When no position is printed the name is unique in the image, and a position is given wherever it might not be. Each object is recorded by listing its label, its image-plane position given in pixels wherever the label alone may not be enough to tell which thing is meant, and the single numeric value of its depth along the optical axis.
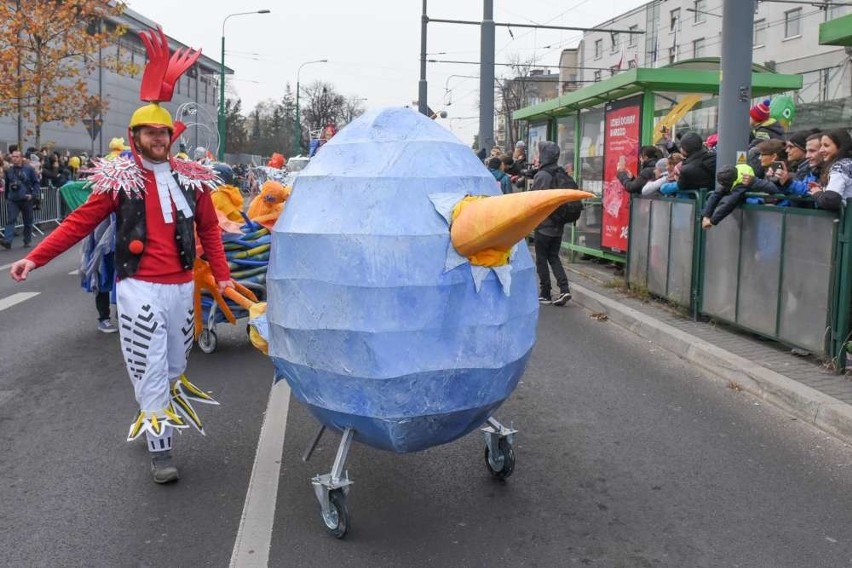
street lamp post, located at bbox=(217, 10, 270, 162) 36.60
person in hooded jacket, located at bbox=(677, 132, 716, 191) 8.77
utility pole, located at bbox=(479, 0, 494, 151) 19.12
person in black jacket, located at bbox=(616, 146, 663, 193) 10.17
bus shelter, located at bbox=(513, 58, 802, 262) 11.30
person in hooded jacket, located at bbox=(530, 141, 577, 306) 9.59
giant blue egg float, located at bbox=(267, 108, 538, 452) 3.39
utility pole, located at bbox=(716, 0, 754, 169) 8.18
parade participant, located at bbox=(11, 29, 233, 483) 4.42
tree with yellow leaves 22.67
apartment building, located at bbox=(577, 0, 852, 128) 35.69
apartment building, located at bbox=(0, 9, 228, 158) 41.50
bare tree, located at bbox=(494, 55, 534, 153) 60.34
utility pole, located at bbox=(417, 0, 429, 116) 25.78
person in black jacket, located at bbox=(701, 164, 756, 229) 7.41
